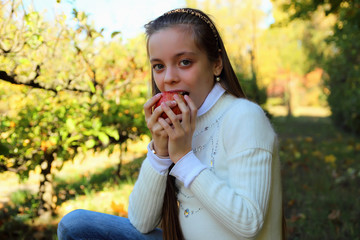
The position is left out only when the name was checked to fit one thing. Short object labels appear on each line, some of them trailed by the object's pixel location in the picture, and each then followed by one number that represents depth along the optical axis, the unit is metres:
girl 1.21
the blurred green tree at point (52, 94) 2.38
